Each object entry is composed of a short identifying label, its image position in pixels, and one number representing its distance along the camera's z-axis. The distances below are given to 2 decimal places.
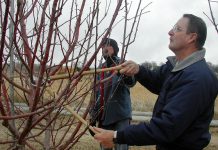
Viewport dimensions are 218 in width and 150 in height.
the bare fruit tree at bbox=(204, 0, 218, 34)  1.30
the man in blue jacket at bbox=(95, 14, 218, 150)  1.19
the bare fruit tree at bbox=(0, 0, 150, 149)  0.99
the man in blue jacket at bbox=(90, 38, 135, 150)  2.70
